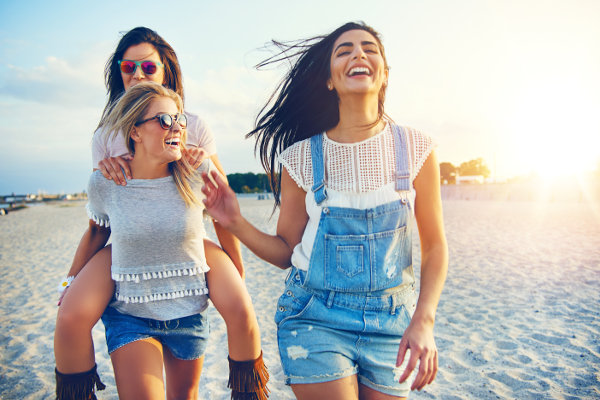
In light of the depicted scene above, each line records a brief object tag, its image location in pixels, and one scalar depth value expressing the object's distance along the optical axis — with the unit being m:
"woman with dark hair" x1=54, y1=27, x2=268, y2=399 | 1.90
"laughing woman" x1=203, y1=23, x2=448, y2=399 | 1.85
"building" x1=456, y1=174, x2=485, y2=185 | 71.56
